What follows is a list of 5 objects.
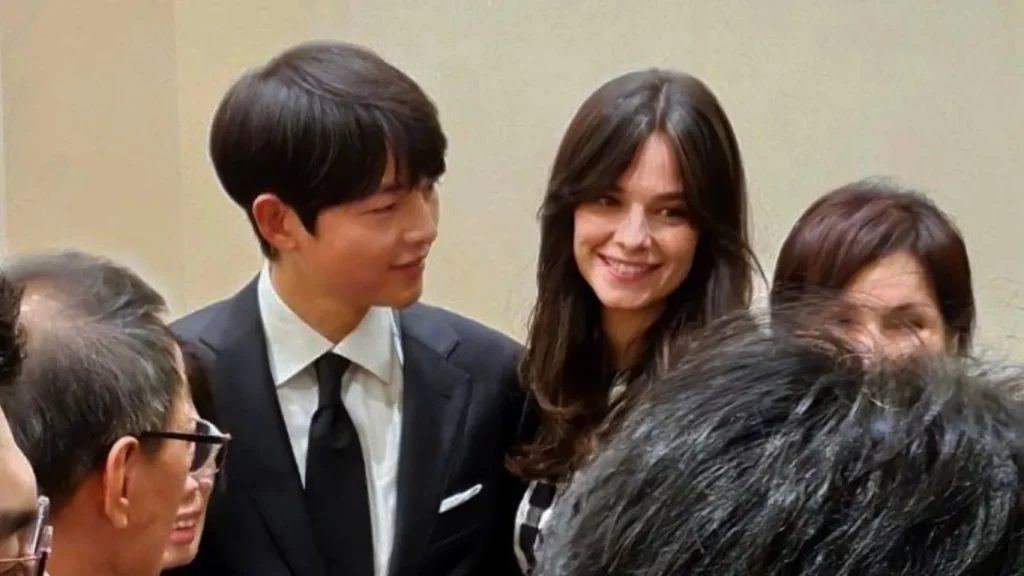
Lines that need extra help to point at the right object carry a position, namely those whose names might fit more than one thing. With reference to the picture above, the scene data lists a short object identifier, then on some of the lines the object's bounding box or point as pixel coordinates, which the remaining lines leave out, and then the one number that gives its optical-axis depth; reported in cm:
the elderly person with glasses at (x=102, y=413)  271
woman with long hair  308
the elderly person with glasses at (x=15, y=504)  250
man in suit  303
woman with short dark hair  300
